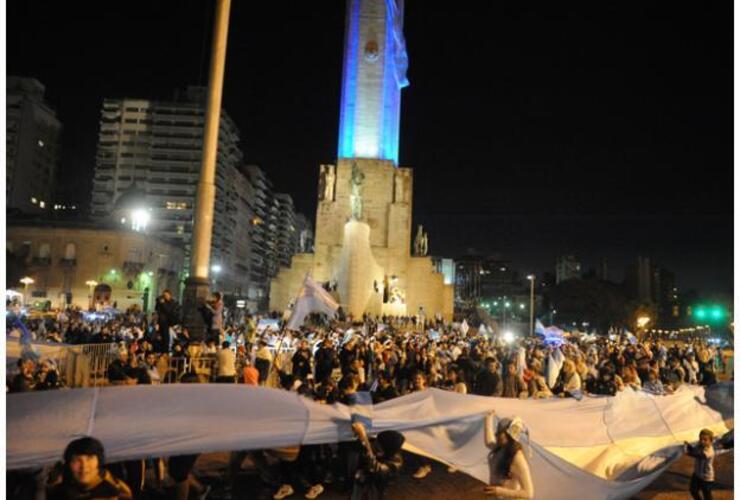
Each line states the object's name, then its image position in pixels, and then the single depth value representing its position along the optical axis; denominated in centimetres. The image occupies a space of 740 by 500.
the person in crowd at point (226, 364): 1037
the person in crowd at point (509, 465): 576
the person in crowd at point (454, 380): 1018
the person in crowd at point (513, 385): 1216
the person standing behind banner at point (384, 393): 827
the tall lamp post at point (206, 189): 1365
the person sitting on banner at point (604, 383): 1131
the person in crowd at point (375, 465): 594
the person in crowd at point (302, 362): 1161
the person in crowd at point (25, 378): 815
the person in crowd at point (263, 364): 1234
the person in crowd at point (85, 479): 429
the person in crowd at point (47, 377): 955
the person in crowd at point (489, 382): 1122
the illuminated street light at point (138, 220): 6043
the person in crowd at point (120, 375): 816
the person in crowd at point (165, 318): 1232
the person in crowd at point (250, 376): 969
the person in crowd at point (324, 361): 1241
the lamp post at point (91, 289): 4932
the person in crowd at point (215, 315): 1296
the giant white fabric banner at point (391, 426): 529
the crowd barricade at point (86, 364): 1179
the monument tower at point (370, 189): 5519
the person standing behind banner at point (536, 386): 1190
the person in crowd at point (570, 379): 1152
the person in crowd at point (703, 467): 700
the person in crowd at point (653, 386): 1063
